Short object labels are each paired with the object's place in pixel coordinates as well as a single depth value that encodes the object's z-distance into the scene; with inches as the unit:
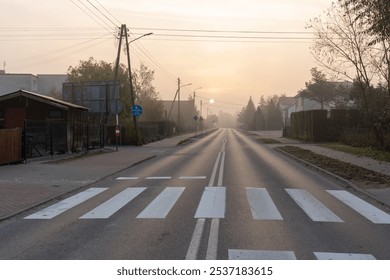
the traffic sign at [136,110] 1424.8
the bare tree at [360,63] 1175.6
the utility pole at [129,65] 1470.5
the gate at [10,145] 719.7
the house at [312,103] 2388.2
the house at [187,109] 4741.6
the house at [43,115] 981.8
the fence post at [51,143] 892.0
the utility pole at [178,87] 2934.8
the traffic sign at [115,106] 1383.1
